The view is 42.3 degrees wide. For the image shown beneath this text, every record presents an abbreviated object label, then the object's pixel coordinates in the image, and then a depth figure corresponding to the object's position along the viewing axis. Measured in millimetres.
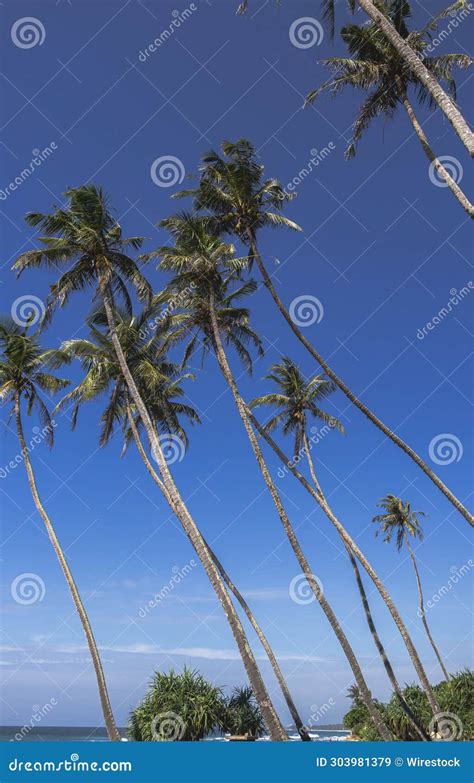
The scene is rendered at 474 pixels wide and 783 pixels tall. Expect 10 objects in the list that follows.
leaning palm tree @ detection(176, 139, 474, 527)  23734
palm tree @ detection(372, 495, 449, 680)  49656
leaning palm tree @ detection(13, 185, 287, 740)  21906
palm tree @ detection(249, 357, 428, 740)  32719
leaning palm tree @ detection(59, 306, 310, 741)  25594
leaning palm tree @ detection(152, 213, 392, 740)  22703
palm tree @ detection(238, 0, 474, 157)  13088
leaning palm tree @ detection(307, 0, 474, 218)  18156
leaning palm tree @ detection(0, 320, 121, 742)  26062
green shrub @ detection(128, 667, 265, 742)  29625
